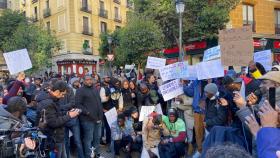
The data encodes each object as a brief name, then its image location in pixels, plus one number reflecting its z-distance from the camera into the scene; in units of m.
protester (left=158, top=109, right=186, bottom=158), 3.78
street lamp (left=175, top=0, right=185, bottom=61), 7.15
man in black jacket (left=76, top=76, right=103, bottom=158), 3.95
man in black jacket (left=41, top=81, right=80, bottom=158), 3.04
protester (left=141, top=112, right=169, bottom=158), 3.88
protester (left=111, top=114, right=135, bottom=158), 4.28
